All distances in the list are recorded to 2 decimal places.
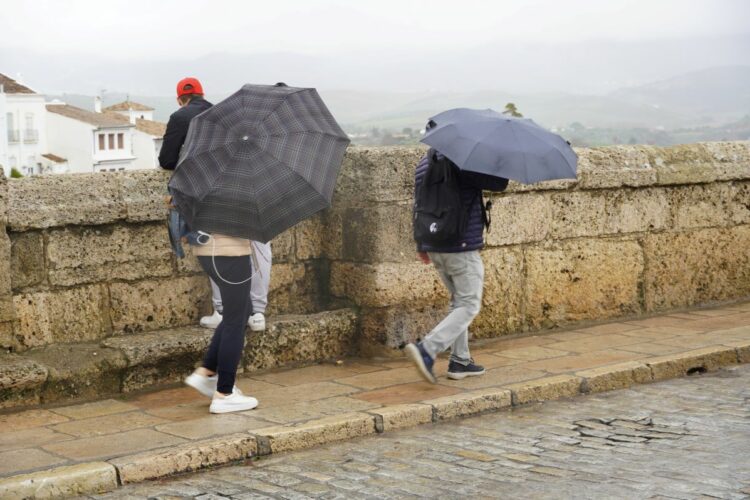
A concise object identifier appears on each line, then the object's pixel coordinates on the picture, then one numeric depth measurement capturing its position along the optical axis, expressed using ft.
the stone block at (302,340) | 23.15
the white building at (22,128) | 364.79
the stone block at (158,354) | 21.27
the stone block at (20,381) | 19.67
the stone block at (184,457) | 16.44
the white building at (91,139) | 362.94
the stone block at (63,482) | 15.51
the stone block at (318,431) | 18.15
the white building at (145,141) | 364.17
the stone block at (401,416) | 19.52
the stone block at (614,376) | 22.66
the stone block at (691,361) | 23.98
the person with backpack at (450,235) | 21.26
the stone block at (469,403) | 20.35
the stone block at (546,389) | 21.53
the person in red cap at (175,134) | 22.94
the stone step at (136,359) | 20.04
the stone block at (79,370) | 20.42
